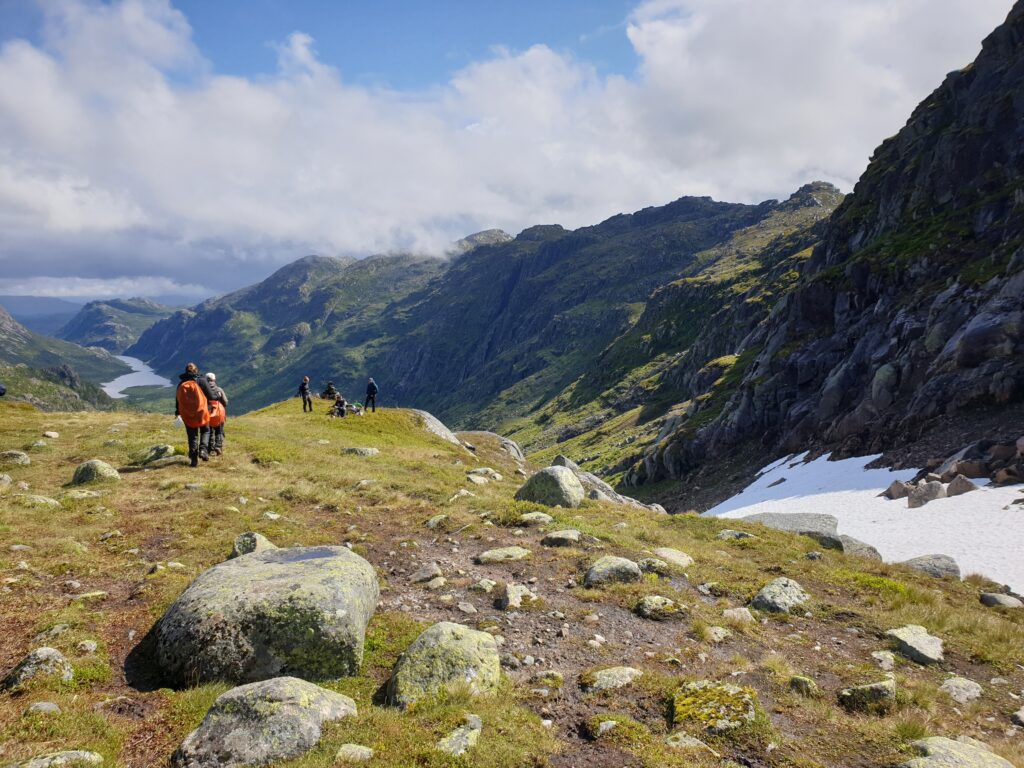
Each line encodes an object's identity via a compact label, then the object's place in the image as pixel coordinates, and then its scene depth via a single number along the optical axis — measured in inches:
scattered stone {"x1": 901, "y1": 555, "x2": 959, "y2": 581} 711.1
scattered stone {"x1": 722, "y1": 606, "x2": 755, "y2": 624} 486.6
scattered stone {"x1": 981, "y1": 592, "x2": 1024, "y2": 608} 599.2
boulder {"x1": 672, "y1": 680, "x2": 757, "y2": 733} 313.1
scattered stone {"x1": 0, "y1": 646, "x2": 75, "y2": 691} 306.7
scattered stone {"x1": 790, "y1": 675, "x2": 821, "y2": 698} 364.7
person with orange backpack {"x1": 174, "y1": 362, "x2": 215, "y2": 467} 908.0
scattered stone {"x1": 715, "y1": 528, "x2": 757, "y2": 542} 808.2
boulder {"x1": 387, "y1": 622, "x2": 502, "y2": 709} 328.2
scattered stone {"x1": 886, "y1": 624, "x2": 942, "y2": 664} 439.2
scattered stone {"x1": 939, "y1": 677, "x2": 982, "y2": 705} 381.0
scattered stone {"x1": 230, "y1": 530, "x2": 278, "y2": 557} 518.9
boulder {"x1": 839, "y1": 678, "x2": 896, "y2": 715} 350.3
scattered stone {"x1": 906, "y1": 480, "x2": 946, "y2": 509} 1224.8
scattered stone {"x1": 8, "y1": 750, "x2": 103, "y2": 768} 236.5
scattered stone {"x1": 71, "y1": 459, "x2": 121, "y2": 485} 802.2
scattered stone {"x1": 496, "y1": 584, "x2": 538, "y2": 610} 481.4
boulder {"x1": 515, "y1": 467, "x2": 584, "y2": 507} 927.0
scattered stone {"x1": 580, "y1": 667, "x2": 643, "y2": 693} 355.6
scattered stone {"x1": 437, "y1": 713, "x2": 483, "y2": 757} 273.0
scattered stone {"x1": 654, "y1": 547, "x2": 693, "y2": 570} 631.2
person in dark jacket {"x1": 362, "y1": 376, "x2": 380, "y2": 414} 1990.7
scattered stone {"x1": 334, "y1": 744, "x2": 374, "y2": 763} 265.4
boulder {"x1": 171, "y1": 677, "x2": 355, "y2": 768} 266.5
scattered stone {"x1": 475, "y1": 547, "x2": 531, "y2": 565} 602.9
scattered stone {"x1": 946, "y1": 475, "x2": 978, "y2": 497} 1195.9
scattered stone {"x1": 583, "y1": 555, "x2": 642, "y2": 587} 543.8
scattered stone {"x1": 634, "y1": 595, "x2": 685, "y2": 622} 479.8
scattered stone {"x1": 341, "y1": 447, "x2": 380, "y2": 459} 1315.5
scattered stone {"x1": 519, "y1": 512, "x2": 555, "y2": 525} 752.3
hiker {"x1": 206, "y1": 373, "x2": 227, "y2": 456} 969.5
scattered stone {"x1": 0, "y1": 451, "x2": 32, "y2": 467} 883.4
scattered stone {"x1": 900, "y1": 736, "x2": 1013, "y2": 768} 283.6
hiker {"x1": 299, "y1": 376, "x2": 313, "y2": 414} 2022.6
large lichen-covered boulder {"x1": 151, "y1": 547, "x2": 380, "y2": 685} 341.7
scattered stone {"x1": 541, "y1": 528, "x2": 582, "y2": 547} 666.8
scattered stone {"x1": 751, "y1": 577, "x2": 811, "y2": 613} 523.2
